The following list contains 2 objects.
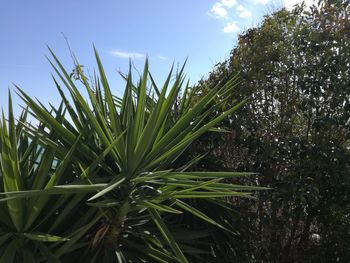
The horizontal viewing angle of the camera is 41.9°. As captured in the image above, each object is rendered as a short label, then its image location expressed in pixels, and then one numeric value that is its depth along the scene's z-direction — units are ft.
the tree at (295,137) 11.43
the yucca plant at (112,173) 8.27
